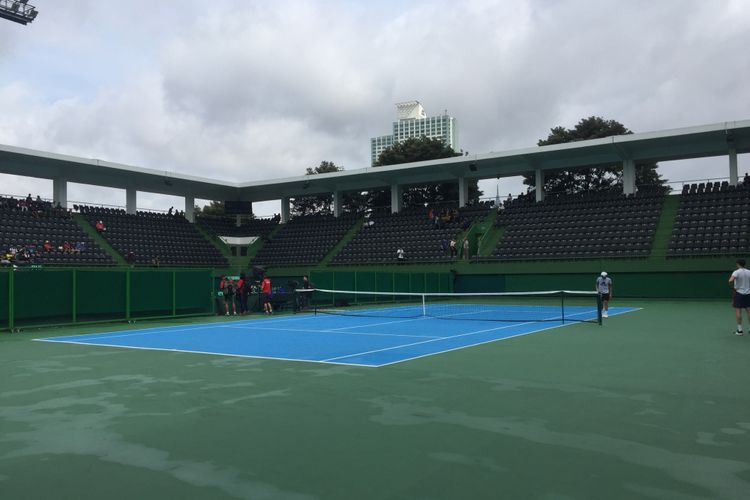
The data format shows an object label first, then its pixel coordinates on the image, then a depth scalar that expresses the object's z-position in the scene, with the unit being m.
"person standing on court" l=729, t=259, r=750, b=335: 13.73
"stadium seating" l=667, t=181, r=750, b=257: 32.19
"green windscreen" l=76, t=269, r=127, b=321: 19.94
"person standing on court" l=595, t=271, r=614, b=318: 19.83
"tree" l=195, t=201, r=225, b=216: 77.93
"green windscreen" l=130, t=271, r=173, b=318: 21.66
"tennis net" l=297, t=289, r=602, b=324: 22.08
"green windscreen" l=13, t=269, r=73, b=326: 18.12
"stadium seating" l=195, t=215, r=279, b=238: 49.94
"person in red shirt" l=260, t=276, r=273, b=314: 24.45
